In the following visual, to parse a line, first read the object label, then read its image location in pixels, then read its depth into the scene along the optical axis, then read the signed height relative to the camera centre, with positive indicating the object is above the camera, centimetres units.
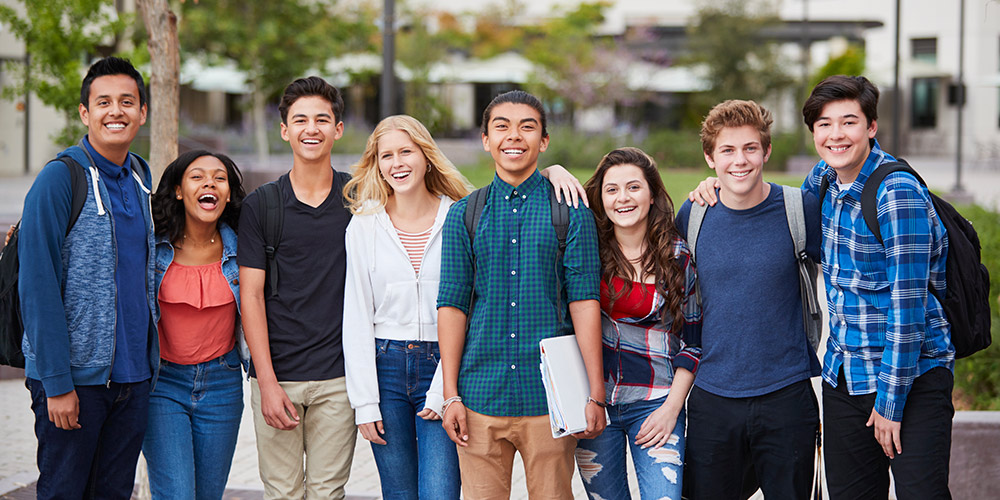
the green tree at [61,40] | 1092 +238
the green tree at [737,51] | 2875 +600
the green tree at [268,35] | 2095 +465
